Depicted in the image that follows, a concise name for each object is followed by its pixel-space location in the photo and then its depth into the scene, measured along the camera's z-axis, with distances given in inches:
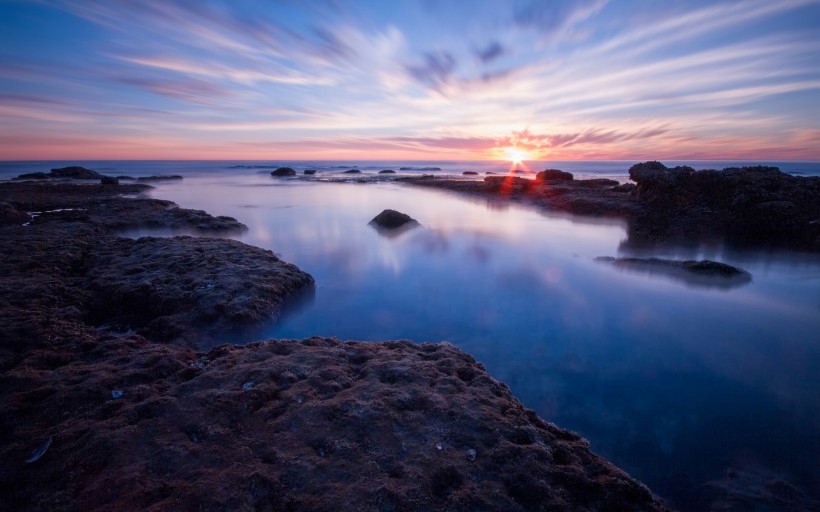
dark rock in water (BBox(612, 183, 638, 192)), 847.9
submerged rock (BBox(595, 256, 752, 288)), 340.6
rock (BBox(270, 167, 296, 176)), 2178.9
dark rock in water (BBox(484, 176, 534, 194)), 1073.5
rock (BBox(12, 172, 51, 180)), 1455.5
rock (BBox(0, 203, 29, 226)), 498.6
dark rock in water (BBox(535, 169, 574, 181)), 1261.1
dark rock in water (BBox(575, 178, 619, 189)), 1000.5
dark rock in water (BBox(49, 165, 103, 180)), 1593.3
